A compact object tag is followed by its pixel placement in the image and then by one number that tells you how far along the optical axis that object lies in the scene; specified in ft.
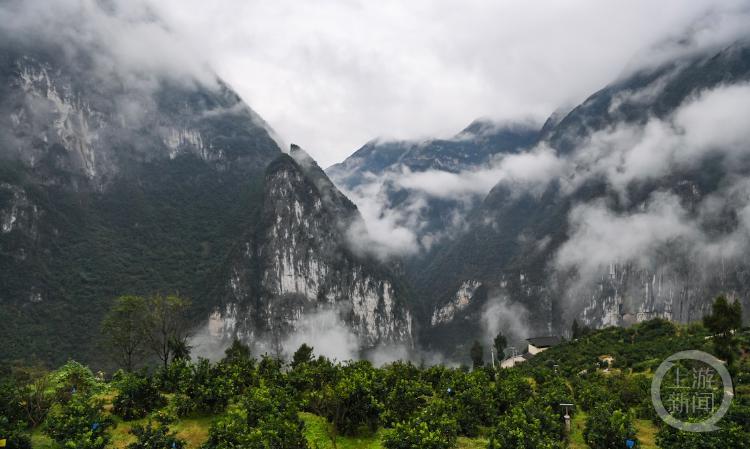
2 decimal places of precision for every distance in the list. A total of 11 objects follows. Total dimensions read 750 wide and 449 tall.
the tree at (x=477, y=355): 285.00
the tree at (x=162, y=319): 127.85
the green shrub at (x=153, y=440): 50.65
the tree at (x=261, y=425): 49.21
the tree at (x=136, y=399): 69.10
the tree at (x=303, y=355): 131.34
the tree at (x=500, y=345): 300.59
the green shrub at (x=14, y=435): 53.01
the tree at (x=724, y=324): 101.50
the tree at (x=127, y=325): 129.49
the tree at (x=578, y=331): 290.54
